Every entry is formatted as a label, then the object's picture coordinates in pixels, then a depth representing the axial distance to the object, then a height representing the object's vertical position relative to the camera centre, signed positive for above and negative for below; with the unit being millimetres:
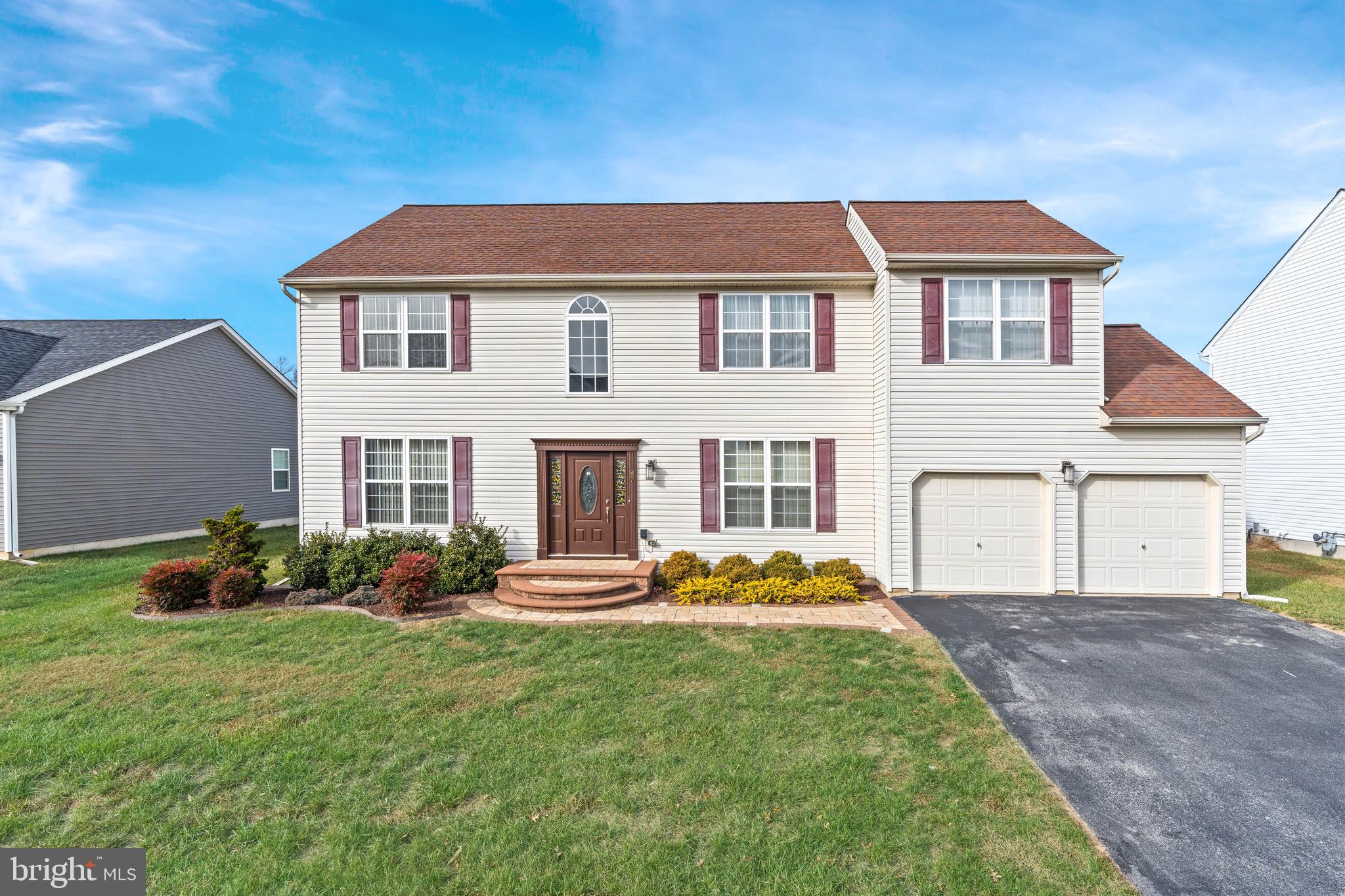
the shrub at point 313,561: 9102 -1930
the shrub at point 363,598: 8328 -2341
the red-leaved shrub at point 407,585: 7777 -1993
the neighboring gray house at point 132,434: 12734 +510
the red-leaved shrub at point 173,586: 7895 -2025
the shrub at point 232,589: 8102 -2127
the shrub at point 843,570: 9172 -2152
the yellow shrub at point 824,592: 8484 -2337
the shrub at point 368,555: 8930 -1827
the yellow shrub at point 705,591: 8595 -2336
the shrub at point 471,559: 9008 -1908
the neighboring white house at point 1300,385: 12406 +1473
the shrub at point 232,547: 8680 -1597
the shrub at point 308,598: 8336 -2343
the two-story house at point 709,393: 8992 +976
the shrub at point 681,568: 9172 -2119
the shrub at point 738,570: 9094 -2120
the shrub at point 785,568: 9133 -2101
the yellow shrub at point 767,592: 8547 -2356
